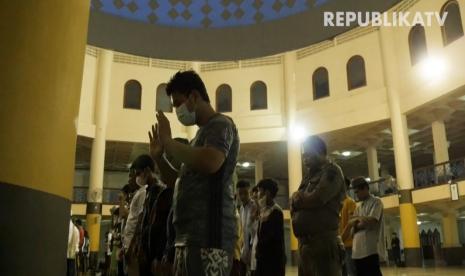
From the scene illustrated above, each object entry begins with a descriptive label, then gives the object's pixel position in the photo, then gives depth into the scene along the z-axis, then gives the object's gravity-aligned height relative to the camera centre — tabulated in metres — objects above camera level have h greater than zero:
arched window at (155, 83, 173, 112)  19.05 +5.88
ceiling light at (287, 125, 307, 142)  17.25 +4.08
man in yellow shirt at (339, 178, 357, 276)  5.28 +0.25
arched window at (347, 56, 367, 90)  16.64 +6.11
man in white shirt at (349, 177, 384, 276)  4.44 +0.08
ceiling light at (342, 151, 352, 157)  20.02 +3.83
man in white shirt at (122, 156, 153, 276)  3.66 +0.30
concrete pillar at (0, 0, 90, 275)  1.67 +0.44
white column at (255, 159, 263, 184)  19.86 +3.16
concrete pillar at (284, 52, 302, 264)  17.19 +4.26
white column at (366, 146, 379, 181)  17.53 +3.08
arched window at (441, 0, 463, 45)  13.31 +6.31
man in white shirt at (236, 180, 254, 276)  5.39 +0.27
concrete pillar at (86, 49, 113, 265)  17.17 +3.13
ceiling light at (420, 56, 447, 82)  13.36 +5.08
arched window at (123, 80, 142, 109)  18.73 +6.04
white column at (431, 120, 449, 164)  14.92 +3.24
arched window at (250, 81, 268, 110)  18.73 +5.94
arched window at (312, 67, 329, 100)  17.56 +6.03
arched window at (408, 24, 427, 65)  14.55 +6.27
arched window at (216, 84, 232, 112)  19.05 +5.97
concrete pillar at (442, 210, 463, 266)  15.66 -0.02
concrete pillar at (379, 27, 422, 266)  14.75 +2.22
